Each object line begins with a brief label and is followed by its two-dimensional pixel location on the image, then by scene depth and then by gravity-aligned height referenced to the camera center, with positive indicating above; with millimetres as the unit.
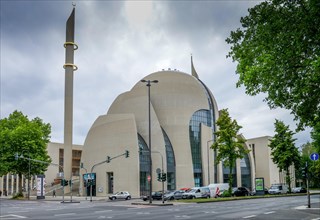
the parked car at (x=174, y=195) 47562 -4625
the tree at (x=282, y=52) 14148 +4338
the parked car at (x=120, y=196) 54416 -5328
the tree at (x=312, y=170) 69306 -2392
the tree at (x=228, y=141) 50781 +2429
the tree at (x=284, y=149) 62875 +1527
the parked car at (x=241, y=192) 54353 -4963
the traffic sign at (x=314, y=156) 25494 +87
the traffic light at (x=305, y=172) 26995 -1109
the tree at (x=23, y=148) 60300 +2230
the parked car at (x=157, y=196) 47328 -4701
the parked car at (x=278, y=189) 62219 -5336
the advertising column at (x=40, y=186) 58500 -3966
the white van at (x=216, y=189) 50625 -4339
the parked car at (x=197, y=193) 47581 -4517
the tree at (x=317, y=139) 30916 +1623
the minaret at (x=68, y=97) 75125 +13254
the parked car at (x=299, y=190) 66125 -5846
